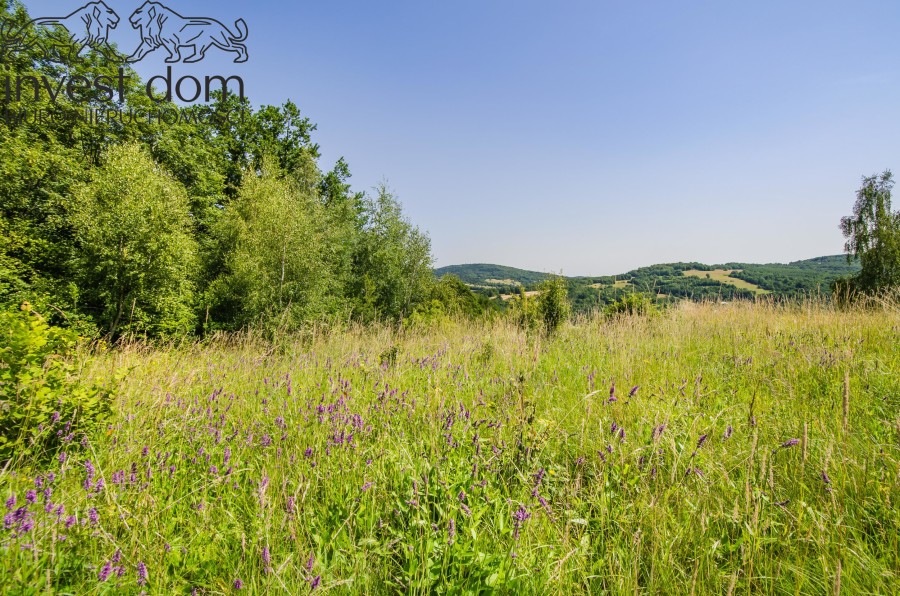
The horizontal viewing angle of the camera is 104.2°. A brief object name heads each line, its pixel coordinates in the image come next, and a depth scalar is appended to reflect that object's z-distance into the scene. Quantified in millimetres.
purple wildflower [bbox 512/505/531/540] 1530
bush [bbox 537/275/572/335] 10219
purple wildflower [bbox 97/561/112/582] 1366
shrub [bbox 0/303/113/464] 2633
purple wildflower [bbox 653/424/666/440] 2080
